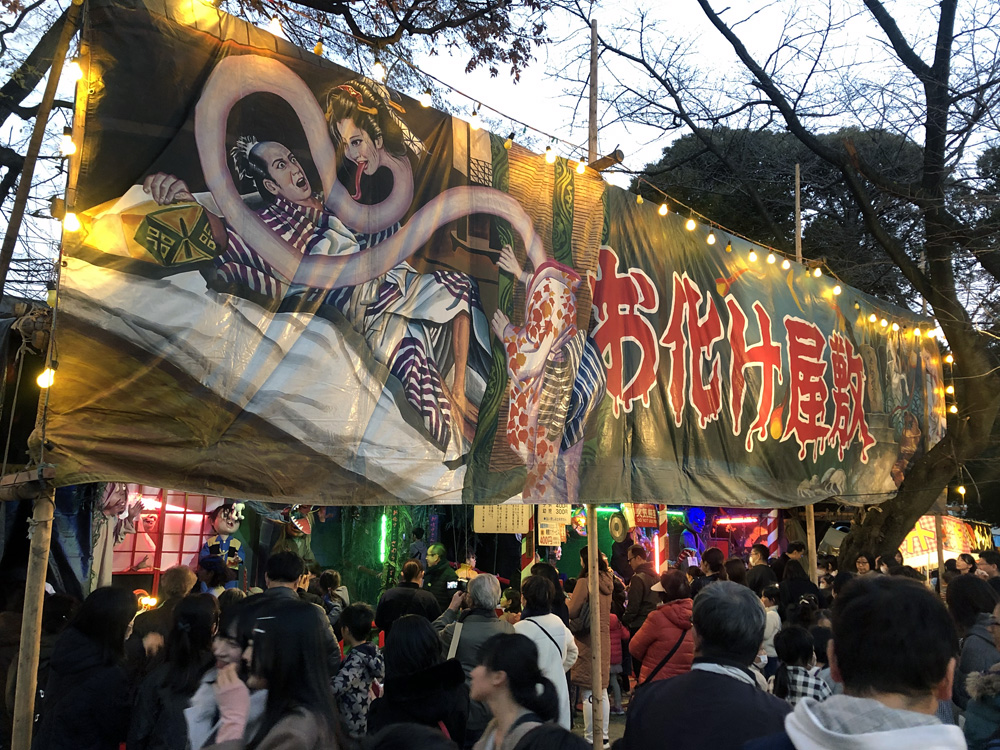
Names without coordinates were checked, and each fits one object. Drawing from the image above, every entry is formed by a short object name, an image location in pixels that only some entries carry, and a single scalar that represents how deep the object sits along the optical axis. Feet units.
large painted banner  14.25
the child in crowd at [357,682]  13.32
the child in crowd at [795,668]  13.82
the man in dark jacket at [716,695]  8.30
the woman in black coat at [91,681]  11.05
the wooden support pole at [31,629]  12.36
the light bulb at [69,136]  13.93
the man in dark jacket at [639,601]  29.12
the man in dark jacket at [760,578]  24.06
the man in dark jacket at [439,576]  26.76
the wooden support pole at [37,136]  15.16
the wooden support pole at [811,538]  33.81
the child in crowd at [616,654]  27.55
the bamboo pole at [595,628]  20.24
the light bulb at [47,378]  13.07
